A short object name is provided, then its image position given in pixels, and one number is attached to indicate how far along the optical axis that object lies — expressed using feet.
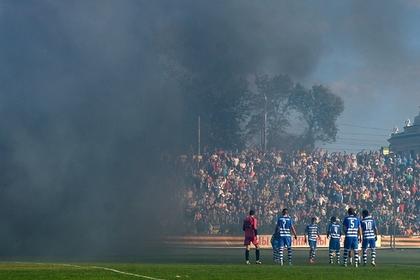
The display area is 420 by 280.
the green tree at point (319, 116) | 250.98
